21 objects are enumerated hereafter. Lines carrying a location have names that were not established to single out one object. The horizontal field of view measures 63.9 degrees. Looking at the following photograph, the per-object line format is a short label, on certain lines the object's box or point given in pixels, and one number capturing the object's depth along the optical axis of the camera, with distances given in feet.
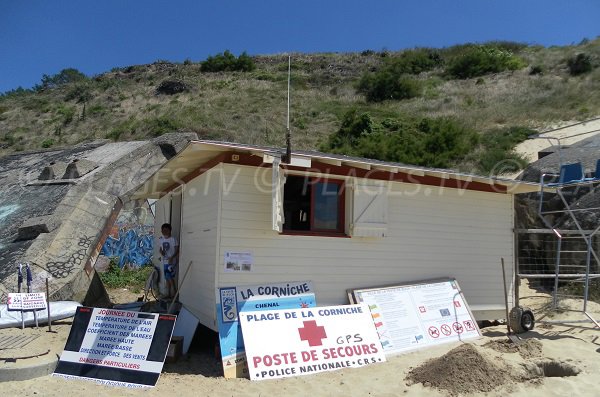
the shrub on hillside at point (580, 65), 115.34
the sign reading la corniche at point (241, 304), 22.54
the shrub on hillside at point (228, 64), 171.63
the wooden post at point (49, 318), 28.27
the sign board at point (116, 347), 21.27
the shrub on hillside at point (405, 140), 80.82
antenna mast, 22.46
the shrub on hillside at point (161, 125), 106.14
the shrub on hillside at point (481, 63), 142.51
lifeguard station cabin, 24.88
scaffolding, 30.50
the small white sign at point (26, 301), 26.71
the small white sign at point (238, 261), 24.29
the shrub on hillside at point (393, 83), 132.98
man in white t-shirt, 32.94
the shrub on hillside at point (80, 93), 150.82
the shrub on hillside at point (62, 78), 195.48
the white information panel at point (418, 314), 26.53
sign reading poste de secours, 22.36
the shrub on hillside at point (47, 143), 115.23
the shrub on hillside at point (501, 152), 68.80
